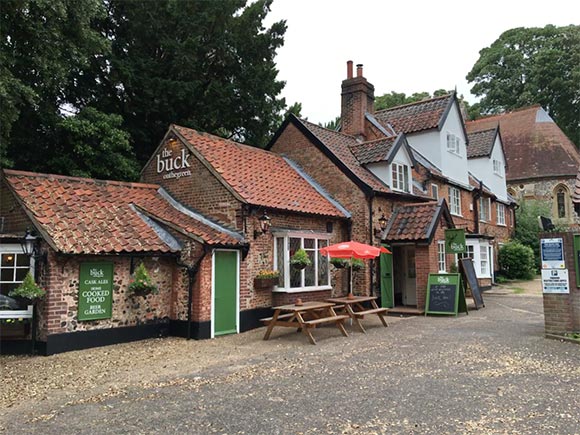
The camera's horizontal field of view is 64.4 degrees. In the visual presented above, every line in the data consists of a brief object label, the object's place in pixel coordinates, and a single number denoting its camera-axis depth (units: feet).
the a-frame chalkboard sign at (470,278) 53.36
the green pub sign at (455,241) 52.47
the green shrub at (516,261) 91.45
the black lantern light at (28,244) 32.30
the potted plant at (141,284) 35.12
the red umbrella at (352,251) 39.93
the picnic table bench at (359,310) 39.37
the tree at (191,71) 69.62
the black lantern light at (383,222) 53.22
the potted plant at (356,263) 47.83
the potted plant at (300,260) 42.29
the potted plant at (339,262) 46.06
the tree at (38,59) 38.96
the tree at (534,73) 138.41
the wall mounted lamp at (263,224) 42.37
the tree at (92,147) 56.08
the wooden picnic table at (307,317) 34.40
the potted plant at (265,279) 42.50
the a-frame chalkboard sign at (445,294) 48.06
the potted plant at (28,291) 29.99
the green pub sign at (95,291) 33.37
